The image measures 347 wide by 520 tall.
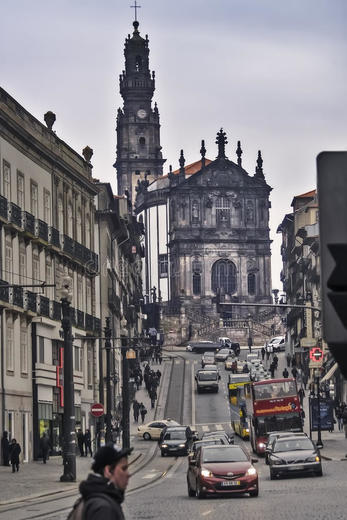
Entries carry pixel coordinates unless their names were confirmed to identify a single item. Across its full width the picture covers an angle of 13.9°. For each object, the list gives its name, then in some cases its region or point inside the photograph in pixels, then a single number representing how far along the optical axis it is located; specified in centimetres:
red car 3575
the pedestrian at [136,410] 9656
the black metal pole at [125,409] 6618
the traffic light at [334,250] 632
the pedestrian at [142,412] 9520
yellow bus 8425
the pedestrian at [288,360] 13995
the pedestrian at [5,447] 5547
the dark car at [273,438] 4738
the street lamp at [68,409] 4381
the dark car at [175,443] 7056
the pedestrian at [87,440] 6581
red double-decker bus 6956
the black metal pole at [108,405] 6254
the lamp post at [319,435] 6870
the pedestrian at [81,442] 6599
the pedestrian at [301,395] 9931
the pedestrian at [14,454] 5228
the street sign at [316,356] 8575
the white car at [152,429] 8644
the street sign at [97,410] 5884
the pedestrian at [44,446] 5944
